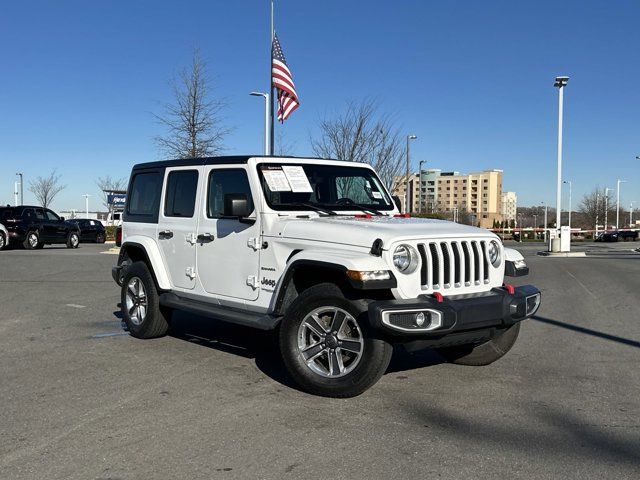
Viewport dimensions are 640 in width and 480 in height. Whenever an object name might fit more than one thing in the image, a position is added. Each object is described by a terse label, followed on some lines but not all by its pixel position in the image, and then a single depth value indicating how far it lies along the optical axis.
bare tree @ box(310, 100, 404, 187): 24.25
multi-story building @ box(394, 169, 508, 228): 145.12
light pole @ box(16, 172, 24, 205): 63.88
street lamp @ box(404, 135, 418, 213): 26.45
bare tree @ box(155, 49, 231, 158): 24.92
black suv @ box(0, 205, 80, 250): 24.09
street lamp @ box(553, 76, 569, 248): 25.72
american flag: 16.92
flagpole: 16.41
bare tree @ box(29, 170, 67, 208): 65.56
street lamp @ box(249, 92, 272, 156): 20.31
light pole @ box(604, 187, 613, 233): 79.66
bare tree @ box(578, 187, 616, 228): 80.69
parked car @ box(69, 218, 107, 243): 33.34
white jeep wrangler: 4.68
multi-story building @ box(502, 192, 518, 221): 171.02
